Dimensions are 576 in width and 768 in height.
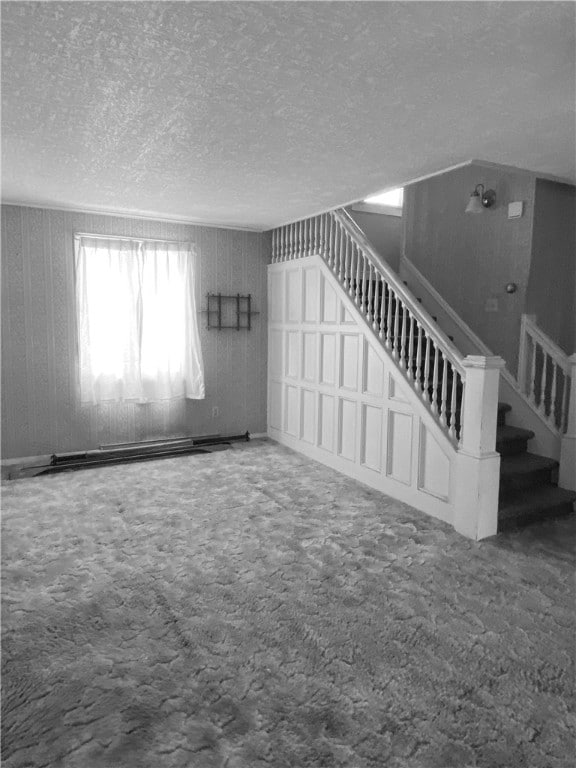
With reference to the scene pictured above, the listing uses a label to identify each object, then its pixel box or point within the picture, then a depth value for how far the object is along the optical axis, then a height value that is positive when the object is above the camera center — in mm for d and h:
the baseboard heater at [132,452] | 5070 -1412
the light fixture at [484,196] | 4948 +1198
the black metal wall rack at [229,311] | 5980 +71
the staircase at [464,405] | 3492 -619
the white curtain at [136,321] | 5277 -49
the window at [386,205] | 6820 +1519
